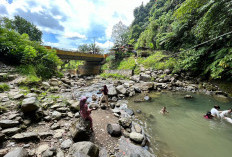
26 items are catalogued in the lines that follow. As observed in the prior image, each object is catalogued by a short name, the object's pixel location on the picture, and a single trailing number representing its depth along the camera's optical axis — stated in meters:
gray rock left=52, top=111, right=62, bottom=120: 3.85
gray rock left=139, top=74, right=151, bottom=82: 12.85
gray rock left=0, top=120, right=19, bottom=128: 2.60
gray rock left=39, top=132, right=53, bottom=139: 2.80
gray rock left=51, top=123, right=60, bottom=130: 3.28
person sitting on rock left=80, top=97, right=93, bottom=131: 3.14
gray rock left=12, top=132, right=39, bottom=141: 2.41
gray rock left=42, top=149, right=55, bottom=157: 2.23
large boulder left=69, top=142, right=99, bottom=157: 2.25
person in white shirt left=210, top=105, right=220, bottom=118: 5.00
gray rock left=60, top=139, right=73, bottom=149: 2.61
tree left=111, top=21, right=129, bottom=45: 37.69
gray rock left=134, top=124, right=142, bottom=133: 3.93
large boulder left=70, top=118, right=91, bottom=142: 2.85
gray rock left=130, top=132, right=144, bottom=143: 3.34
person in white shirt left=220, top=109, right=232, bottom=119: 4.90
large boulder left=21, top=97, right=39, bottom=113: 3.24
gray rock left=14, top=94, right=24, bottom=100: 3.95
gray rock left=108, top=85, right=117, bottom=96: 7.96
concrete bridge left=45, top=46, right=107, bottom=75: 22.48
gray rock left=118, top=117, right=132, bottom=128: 4.12
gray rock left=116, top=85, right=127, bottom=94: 8.51
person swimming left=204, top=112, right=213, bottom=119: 4.90
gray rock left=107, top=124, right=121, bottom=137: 3.53
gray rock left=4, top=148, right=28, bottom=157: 1.85
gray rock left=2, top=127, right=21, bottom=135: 2.46
